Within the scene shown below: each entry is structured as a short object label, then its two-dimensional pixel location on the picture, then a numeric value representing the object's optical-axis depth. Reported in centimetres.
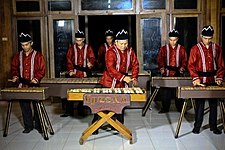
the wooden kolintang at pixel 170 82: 521
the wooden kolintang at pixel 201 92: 396
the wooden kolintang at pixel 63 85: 495
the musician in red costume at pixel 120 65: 429
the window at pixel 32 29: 693
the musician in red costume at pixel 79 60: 579
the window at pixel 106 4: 676
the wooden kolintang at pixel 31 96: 411
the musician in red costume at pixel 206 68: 436
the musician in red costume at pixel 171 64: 577
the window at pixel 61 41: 688
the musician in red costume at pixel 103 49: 638
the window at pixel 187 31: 688
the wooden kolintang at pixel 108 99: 385
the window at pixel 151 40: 684
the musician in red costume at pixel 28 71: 452
